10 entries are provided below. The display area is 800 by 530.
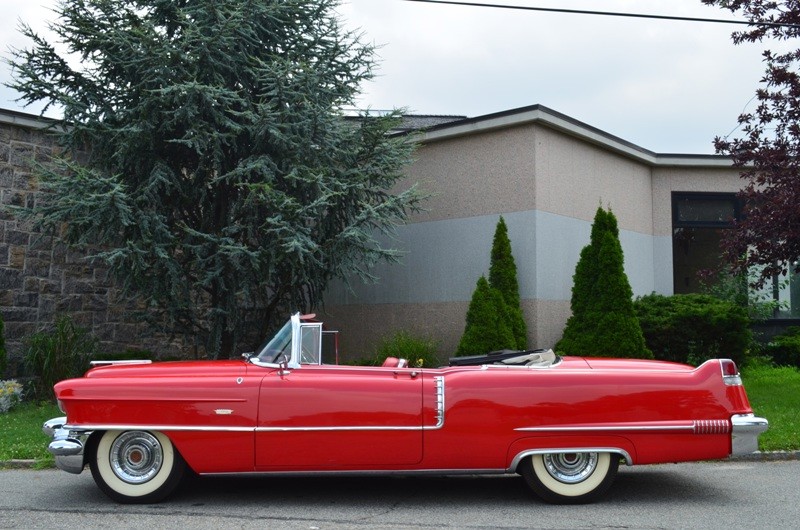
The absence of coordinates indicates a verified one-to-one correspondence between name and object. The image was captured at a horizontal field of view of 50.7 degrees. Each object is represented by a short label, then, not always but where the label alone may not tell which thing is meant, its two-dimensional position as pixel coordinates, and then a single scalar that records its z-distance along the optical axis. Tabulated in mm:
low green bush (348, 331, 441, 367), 13133
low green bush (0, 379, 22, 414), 11727
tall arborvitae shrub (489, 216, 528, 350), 12750
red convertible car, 6230
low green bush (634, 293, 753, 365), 13141
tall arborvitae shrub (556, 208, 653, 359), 12156
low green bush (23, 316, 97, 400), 12617
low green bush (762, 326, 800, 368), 15844
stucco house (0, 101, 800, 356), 13148
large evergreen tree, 11227
